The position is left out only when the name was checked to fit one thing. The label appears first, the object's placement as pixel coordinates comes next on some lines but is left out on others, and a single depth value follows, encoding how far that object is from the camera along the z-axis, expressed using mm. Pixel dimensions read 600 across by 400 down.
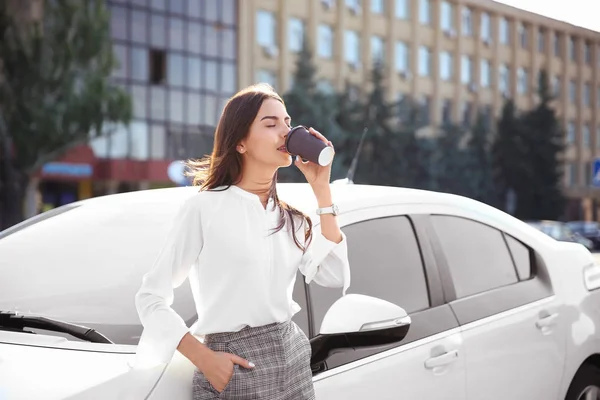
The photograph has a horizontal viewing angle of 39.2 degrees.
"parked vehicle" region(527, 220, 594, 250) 30516
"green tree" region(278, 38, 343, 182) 40000
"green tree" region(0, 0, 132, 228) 27266
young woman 2078
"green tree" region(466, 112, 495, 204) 50188
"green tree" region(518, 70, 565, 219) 53781
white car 2285
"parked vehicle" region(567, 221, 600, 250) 39969
